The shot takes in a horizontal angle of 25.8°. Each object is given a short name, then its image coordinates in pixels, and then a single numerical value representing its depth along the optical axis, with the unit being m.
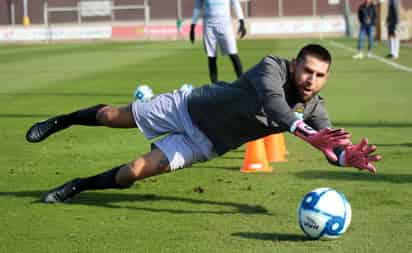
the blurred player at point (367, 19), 30.61
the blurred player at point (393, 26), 27.72
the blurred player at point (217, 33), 16.95
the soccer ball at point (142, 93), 14.56
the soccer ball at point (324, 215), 5.76
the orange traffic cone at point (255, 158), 8.38
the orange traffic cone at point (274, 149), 9.07
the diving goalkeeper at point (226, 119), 6.10
